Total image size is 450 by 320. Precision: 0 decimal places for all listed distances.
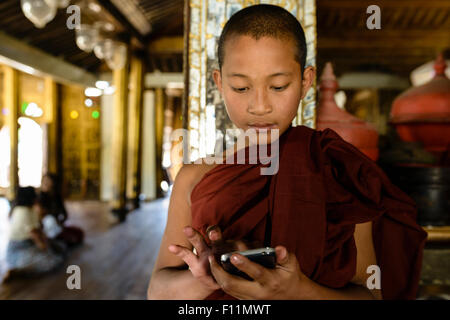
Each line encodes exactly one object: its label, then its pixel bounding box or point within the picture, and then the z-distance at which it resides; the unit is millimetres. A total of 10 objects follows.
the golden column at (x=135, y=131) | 6383
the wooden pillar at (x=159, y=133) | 8562
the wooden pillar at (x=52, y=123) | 7777
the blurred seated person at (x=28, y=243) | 3016
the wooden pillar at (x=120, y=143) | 5598
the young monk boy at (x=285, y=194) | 698
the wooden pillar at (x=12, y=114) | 6195
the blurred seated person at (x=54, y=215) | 3955
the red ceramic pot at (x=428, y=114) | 1438
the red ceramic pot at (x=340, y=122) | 1240
